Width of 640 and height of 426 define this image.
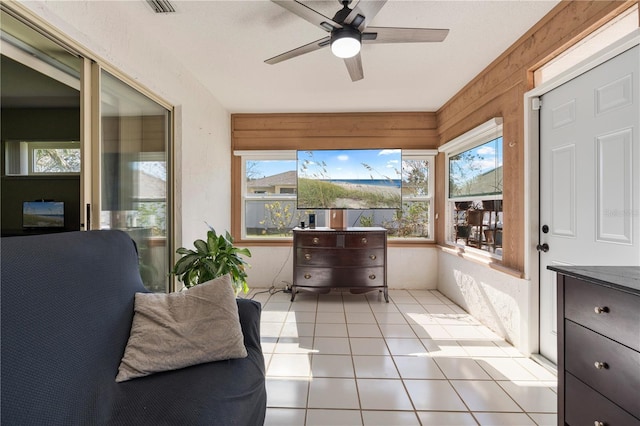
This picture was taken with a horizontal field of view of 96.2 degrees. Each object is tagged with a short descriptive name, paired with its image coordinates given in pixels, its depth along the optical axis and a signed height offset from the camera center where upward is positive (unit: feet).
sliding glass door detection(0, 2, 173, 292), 5.21 +1.66
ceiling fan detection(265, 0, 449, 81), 5.17 +3.64
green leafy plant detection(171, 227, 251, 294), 7.73 -1.38
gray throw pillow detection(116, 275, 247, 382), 4.00 -1.79
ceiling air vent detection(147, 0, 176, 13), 5.91 +4.35
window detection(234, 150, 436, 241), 13.32 +0.49
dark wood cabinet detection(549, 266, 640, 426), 3.10 -1.61
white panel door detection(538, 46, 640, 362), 4.96 +0.75
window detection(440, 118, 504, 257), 9.08 +0.84
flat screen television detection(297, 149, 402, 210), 12.61 +1.47
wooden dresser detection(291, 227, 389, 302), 11.38 -1.94
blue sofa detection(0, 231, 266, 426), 2.96 -1.70
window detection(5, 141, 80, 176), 5.78 +1.16
